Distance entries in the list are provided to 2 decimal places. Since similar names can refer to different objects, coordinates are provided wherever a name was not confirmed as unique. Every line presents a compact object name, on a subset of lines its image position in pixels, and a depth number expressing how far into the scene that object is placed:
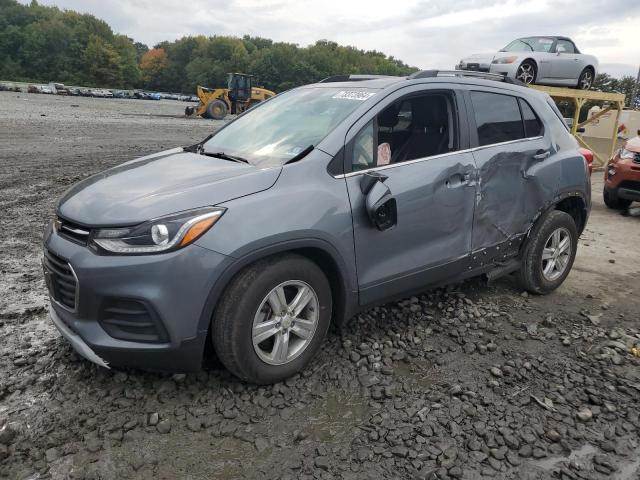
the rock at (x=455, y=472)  2.46
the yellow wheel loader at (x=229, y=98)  29.55
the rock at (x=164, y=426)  2.69
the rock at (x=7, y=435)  2.54
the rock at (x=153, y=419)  2.74
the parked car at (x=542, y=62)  12.01
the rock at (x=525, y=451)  2.62
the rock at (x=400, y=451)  2.57
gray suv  2.64
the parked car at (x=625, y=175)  8.27
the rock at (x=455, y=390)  3.10
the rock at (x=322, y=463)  2.48
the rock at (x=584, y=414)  2.91
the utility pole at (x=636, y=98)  31.17
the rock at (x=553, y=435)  2.74
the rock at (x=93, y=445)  2.51
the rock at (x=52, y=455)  2.44
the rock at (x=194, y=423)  2.72
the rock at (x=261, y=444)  2.60
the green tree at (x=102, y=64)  96.94
